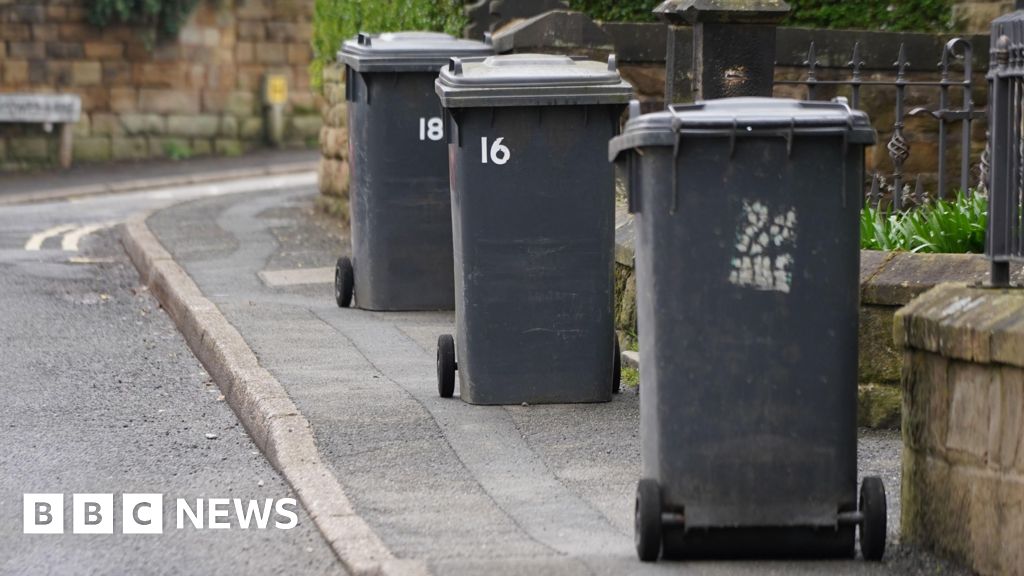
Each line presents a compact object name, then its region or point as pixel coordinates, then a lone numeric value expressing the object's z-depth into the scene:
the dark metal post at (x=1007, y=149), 10.18
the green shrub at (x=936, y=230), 13.91
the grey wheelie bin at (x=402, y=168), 19.20
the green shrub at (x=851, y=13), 23.16
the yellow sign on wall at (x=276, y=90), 50.41
